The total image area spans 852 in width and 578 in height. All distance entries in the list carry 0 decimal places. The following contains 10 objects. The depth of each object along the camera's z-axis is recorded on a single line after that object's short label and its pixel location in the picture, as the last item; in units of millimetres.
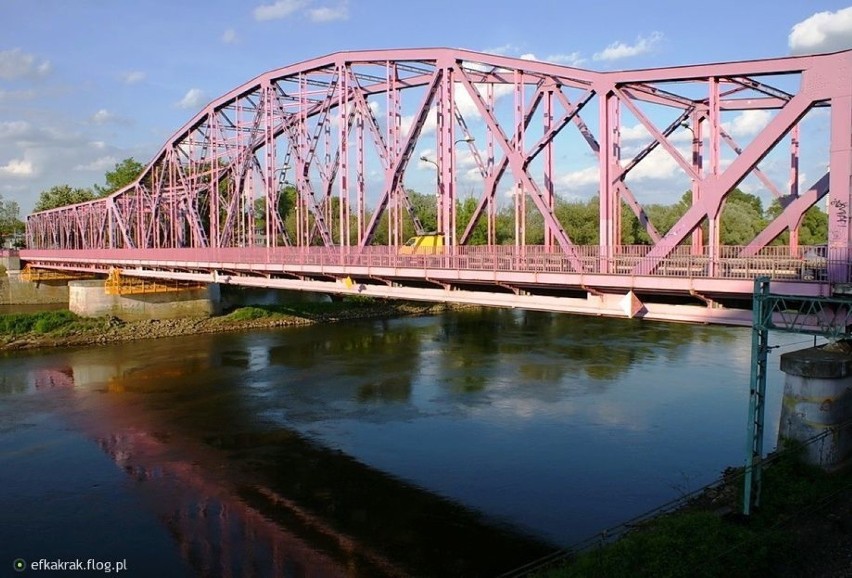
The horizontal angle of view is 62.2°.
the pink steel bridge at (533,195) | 13117
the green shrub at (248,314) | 44844
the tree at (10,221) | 104125
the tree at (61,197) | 90438
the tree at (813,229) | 44812
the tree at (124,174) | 79688
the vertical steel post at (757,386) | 11711
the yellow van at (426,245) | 22359
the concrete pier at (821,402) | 14047
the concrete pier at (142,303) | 43719
